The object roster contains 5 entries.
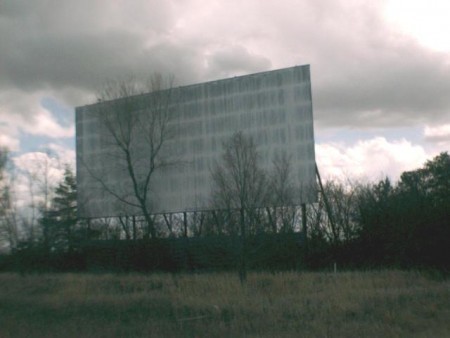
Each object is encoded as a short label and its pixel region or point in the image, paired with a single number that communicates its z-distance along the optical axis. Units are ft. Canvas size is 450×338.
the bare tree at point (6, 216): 145.18
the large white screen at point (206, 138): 140.26
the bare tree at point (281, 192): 141.59
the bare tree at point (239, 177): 135.23
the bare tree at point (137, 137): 164.96
